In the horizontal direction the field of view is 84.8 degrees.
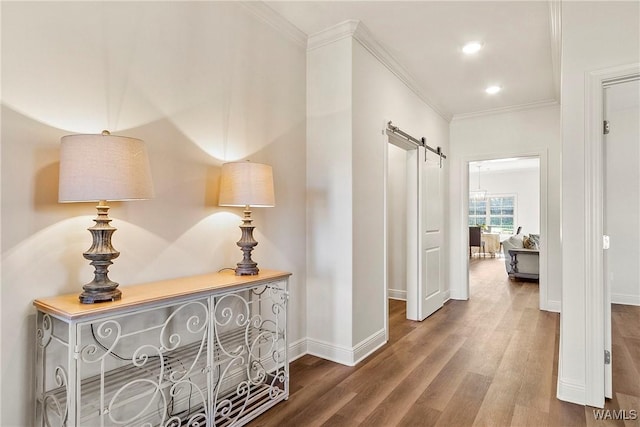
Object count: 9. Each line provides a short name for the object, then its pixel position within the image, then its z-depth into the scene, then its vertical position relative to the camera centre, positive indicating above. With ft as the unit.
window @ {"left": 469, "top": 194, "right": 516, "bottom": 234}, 36.47 +0.26
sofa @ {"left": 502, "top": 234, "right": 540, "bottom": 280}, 20.39 -2.62
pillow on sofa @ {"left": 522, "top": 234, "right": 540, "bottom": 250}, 22.22 -1.84
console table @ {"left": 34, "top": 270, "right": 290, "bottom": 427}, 4.58 -2.32
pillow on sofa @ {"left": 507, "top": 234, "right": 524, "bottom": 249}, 22.22 -1.80
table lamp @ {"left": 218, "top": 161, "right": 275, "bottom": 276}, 6.70 +0.46
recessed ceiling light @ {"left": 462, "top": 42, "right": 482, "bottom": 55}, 10.03 +4.88
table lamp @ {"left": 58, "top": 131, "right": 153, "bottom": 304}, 4.49 +0.47
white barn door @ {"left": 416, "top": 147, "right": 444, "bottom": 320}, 12.99 -0.75
